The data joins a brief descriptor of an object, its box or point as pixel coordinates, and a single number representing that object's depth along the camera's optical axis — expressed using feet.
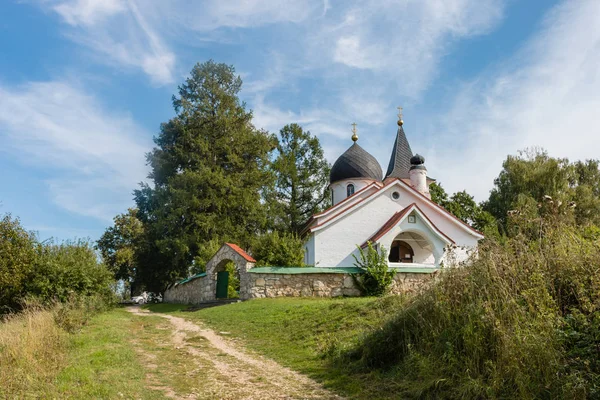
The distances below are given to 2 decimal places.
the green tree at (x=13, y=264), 51.93
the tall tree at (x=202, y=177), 98.58
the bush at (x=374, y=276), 56.08
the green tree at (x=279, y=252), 62.44
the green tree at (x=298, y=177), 134.62
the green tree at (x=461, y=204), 130.76
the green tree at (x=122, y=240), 130.72
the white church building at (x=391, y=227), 74.79
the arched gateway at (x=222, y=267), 59.32
